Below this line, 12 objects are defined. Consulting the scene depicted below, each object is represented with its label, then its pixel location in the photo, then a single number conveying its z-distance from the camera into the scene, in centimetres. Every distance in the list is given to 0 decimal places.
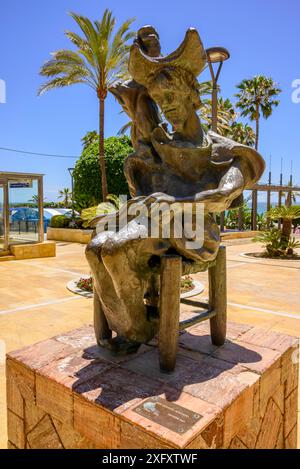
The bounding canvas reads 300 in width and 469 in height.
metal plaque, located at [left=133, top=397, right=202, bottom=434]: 170
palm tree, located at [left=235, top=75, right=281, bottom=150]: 2356
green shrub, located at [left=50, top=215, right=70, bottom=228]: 1728
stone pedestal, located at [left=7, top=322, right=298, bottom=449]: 179
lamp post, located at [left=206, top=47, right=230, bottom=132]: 771
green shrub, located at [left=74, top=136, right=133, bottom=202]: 1691
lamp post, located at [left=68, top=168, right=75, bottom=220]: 1862
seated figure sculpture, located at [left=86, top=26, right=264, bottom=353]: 213
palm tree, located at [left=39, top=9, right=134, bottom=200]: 1295
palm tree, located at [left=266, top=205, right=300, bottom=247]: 1220
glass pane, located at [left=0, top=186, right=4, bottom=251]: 1108
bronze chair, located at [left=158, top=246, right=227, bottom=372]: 218
